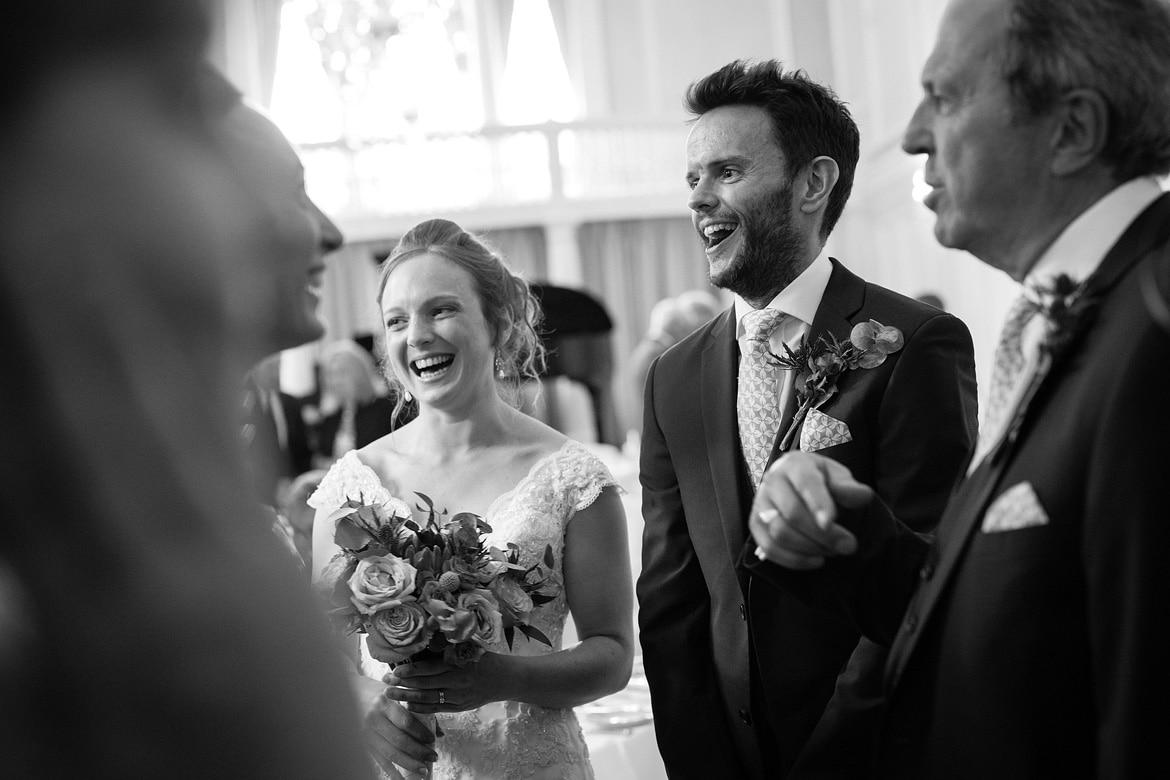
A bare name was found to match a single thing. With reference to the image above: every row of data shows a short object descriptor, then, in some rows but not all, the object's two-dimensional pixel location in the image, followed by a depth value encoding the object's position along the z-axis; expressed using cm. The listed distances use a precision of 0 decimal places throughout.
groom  241
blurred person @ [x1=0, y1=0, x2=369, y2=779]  68
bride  262
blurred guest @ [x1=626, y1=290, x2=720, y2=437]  836
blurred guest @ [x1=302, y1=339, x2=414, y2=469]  893
